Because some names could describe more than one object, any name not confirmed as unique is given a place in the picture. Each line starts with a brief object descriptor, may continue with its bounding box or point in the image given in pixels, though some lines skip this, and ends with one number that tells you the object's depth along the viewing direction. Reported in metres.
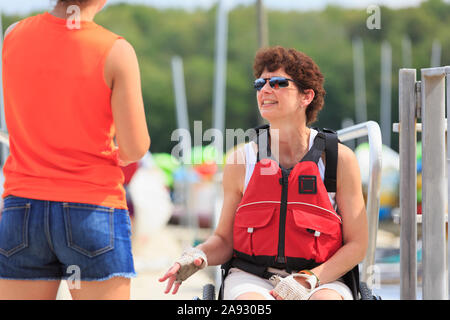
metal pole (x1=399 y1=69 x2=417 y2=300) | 4.96
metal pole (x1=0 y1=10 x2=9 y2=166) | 16.61
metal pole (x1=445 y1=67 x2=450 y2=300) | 4.47
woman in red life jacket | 4.82
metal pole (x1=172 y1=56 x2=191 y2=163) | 34.64
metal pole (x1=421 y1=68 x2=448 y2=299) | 4.72
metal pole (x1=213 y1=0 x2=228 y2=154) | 32.69
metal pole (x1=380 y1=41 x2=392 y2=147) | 54.46
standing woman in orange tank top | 3.85
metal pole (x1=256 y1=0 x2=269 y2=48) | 23.97
